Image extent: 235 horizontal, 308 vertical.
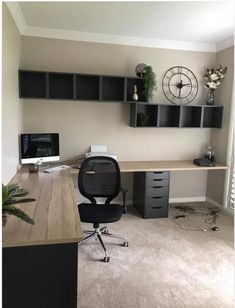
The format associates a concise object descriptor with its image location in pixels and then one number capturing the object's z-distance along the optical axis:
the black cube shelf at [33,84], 3.50
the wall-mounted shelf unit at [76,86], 3.50
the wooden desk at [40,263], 1.48
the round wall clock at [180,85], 4.04
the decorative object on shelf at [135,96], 3.71
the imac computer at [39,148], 3.20
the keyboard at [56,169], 3.24
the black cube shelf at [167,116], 4.09
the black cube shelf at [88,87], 3.72
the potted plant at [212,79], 3.93
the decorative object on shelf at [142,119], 3.88
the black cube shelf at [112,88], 3.81
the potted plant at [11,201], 1.48
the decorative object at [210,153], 4.18
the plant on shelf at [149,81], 3.65
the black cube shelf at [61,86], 3.65
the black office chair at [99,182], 2.84
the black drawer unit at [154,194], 3.63
